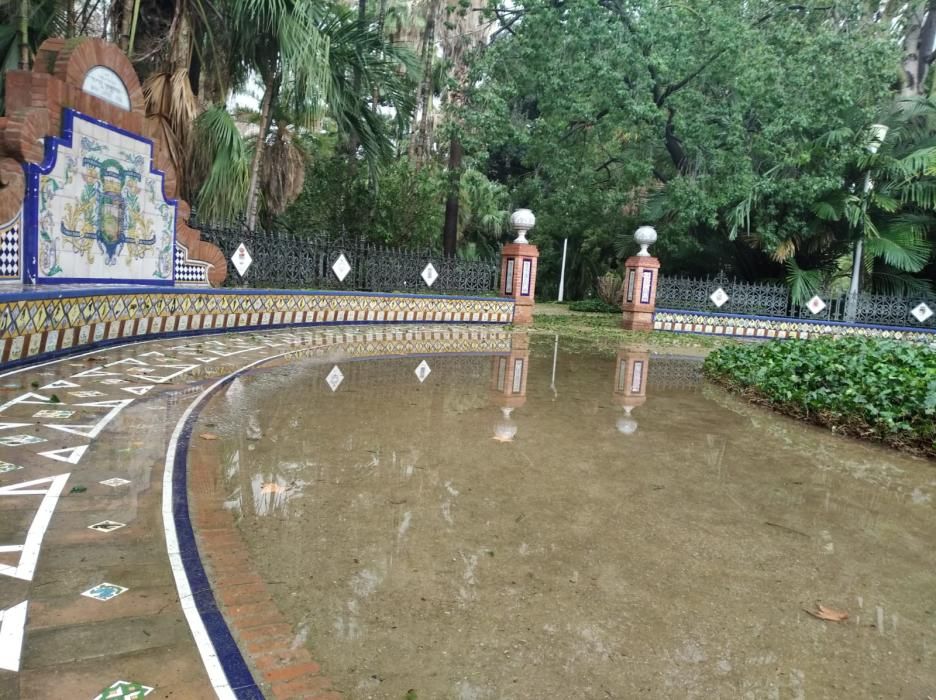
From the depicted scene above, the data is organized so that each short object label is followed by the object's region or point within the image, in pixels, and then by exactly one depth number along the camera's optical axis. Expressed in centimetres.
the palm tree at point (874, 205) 1925
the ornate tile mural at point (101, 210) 941
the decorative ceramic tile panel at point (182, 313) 785
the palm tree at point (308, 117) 1292
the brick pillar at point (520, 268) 1922
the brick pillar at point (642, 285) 2022
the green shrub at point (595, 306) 2631
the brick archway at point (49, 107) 885
